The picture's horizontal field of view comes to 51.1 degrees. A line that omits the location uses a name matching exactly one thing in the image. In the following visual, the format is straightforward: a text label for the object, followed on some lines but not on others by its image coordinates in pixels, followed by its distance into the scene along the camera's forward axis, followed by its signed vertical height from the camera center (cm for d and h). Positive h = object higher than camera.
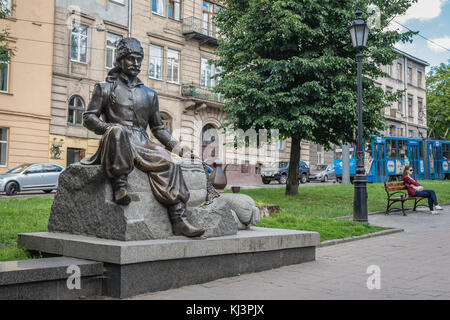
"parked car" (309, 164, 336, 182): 3815 +52
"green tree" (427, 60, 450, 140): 5117 +945
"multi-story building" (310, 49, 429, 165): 5199 +1008
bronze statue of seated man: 480 +42
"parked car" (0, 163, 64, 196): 1902 -13
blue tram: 2886 +156
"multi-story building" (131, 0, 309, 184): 2845 +682
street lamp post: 1101 +74
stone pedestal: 438 -83
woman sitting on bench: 1455 -29
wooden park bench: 1426 -23
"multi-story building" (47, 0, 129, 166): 2408 +591
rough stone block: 480 -37
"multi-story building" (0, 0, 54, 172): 2228 +431
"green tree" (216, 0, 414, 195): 1557 +377
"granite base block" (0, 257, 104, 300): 375 -88
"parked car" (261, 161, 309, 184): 3278 +47
